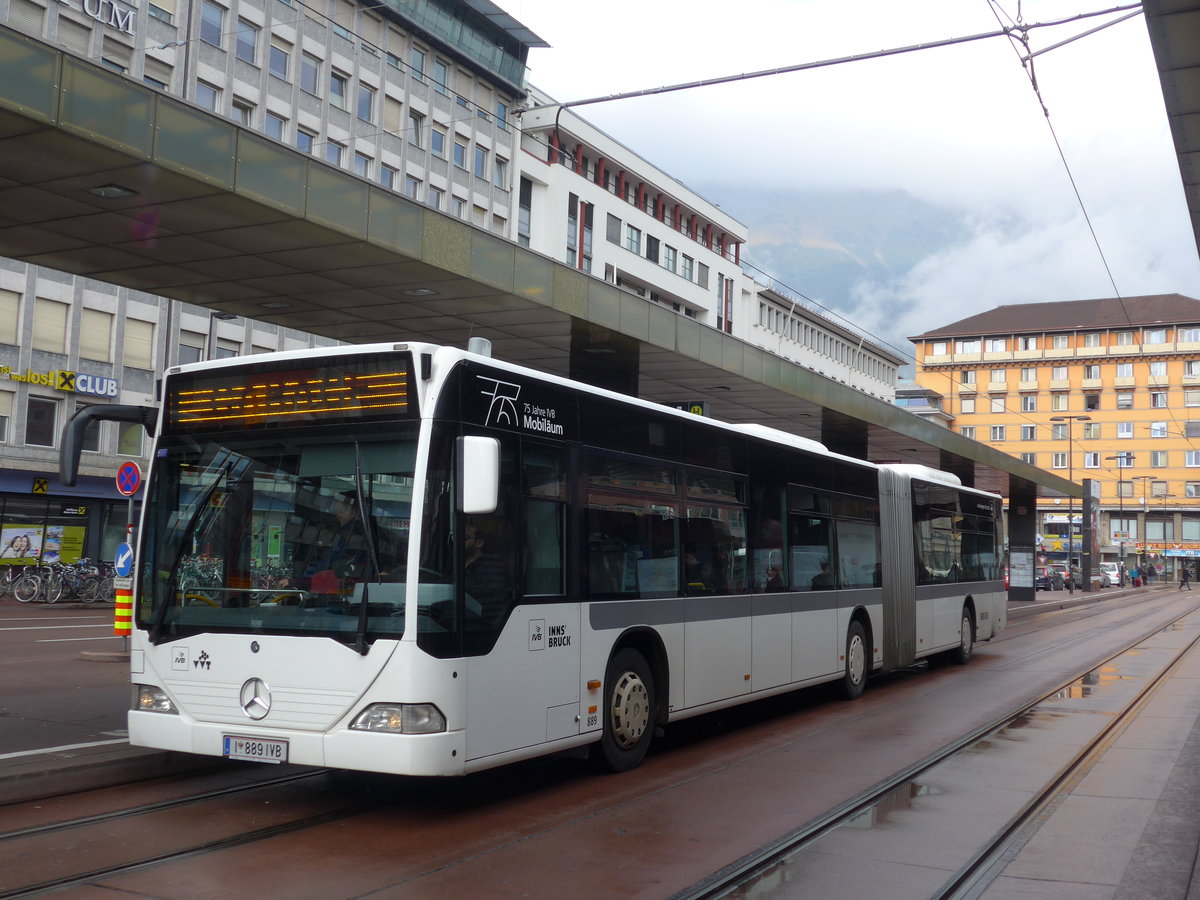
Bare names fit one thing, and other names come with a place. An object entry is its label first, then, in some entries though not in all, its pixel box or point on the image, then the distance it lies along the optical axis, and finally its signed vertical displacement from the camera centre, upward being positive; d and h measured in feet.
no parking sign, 55.76 +3.72
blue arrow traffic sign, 52.24 -0.04
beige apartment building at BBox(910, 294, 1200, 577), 376.89 +57.76
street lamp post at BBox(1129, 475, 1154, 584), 365.63 +22.97
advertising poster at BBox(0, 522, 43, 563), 119.34 +1.50
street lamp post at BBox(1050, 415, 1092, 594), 218.11 +2.31
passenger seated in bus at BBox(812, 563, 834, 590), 45.21 -0.04
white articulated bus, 24.17 +0.02
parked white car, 274.36 +2.48
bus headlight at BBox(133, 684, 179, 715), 26.30 -2.95
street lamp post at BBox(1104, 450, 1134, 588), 291.38 +23.94
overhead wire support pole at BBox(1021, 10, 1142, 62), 35.23 +16.34
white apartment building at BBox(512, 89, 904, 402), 192.13 +59.43
